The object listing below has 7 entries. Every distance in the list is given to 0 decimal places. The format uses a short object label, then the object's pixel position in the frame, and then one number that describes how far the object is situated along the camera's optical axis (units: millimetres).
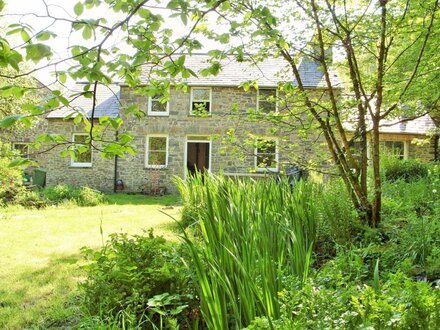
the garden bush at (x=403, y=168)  8703
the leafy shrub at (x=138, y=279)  2119
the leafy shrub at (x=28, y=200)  10439
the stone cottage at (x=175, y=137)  15062
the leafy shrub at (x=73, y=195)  11203
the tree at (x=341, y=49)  2279
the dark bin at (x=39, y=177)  15555
